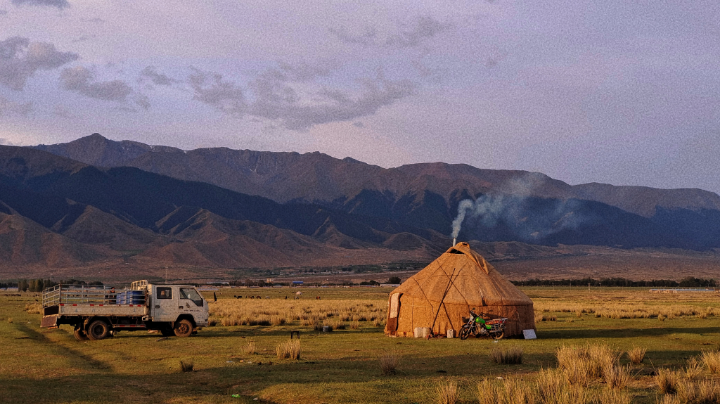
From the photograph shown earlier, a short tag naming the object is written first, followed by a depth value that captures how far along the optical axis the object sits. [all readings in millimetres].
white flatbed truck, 26391
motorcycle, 26281
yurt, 27219
